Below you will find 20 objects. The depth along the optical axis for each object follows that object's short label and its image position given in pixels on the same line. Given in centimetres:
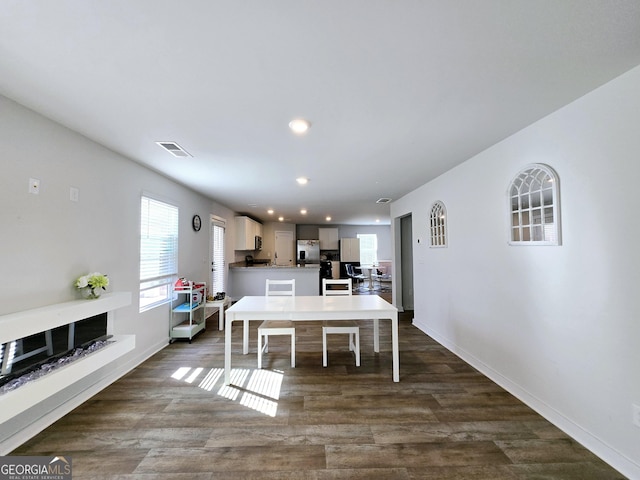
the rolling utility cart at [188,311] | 374
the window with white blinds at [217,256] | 531
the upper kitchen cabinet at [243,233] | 669
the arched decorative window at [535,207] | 197
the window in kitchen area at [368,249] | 1068
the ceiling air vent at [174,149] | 249
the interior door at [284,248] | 918
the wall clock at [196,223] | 443
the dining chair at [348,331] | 293
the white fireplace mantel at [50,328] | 154
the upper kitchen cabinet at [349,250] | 1016
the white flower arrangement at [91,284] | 220
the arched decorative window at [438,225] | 360
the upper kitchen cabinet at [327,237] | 1005
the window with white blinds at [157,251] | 318
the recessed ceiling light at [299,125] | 205
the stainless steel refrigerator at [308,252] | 945
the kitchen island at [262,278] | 631
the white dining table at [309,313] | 257
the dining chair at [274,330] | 289
